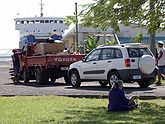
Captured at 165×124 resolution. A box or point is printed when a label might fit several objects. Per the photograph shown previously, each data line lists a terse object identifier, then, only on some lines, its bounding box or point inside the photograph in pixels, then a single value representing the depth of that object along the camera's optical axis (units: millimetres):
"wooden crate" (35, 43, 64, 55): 24641
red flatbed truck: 22484
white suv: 18375
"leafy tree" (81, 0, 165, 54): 12766
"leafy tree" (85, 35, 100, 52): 37781
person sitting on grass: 12062
